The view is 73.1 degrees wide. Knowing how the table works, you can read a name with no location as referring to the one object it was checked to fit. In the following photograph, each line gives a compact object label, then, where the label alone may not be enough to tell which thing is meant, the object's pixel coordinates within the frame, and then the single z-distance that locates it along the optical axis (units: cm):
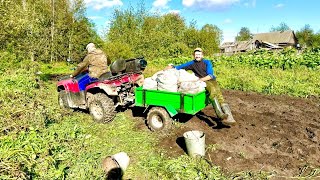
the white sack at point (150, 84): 485
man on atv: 554
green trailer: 450
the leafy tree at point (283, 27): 7361
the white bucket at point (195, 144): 375
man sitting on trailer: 463
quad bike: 530
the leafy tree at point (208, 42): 2897
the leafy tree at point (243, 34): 7003
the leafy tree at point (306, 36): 4580
